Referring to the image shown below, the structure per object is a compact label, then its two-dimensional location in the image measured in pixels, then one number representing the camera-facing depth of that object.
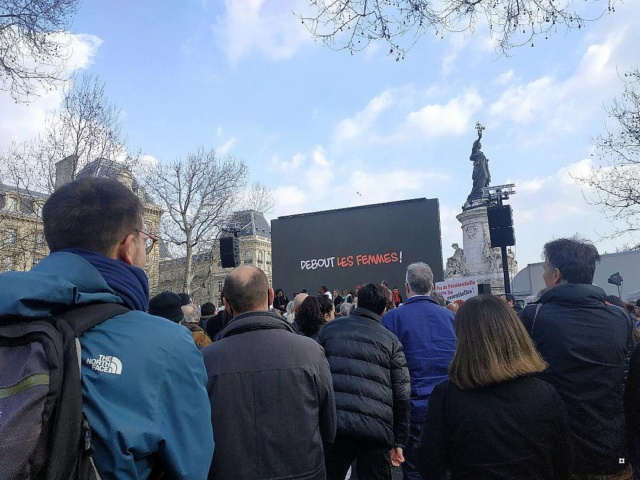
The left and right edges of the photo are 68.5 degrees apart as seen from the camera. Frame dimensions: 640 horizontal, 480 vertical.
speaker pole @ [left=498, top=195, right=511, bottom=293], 9.11
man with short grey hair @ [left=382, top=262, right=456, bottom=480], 3.85
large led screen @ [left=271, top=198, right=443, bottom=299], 19.80
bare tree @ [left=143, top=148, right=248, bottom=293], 28.88
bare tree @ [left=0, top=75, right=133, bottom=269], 17.64
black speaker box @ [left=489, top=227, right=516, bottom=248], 9.48
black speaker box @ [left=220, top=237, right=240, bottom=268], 17.23
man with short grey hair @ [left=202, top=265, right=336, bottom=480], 2.17
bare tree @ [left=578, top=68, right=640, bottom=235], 13.38
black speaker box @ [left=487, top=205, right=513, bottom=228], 9.63
